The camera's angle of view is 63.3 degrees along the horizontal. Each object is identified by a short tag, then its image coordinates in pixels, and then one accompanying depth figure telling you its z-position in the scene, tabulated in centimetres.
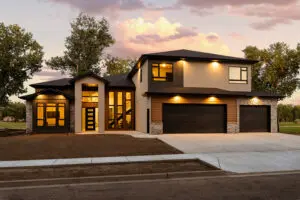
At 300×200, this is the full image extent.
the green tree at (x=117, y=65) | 4662
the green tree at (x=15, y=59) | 3378
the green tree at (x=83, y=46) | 4244
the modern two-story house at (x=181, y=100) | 2173
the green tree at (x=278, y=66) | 3412
